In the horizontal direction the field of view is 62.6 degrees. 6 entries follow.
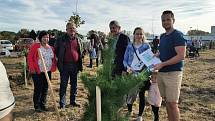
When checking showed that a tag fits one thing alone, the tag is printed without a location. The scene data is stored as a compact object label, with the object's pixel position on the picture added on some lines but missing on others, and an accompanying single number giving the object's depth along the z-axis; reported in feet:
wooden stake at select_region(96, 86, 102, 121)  3.98
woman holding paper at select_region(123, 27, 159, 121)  9.00
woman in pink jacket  11.50
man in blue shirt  7.82
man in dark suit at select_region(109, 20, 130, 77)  9.76
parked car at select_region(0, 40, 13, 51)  55.58
